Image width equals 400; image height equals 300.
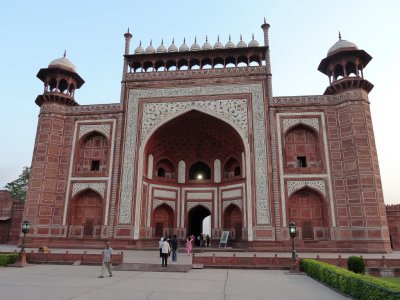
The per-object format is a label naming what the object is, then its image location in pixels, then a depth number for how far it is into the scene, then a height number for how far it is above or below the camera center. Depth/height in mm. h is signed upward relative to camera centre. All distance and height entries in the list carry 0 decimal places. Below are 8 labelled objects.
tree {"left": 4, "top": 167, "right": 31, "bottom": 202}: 33584 +5036
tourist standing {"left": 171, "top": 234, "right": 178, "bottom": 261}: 12648 -575
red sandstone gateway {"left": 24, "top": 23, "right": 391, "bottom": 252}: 17188 +4630
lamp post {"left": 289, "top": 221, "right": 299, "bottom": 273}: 10562 -1015
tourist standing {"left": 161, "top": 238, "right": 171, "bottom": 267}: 11125 -603
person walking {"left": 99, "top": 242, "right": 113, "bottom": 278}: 9438 -724
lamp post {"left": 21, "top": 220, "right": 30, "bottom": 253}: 12678 +255
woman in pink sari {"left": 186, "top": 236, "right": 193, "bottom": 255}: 16644 -641
